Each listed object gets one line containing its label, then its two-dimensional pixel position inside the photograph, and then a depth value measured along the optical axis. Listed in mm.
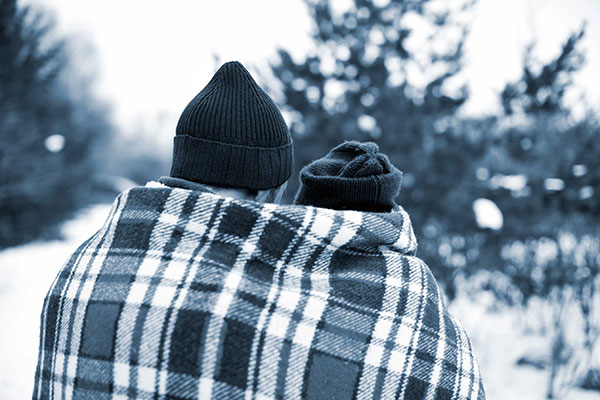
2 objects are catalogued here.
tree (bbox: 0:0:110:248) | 9703
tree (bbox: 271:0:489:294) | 5625
